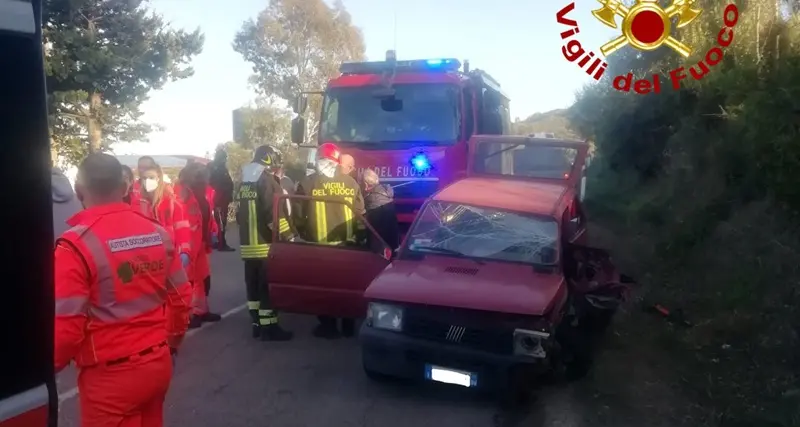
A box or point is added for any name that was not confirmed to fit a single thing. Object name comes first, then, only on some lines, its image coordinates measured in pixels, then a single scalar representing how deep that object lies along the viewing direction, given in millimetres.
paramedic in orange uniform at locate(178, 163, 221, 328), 7879
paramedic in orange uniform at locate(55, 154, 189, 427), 2787
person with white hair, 7758
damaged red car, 5676
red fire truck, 10211
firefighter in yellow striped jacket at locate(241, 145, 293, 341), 7512
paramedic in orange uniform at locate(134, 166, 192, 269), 7223
